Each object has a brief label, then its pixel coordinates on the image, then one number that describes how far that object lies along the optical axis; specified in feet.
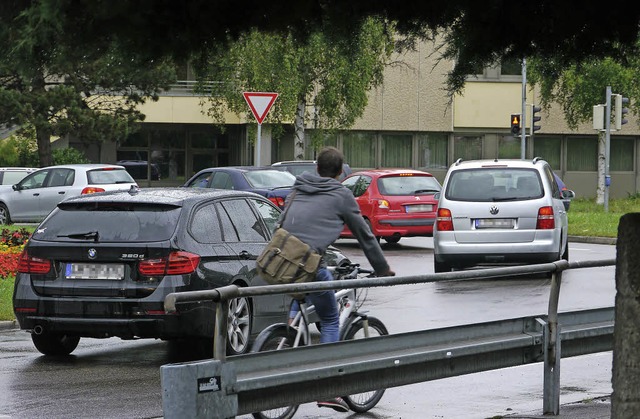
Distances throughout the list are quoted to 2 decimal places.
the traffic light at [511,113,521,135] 141.18
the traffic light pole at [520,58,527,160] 139.64
